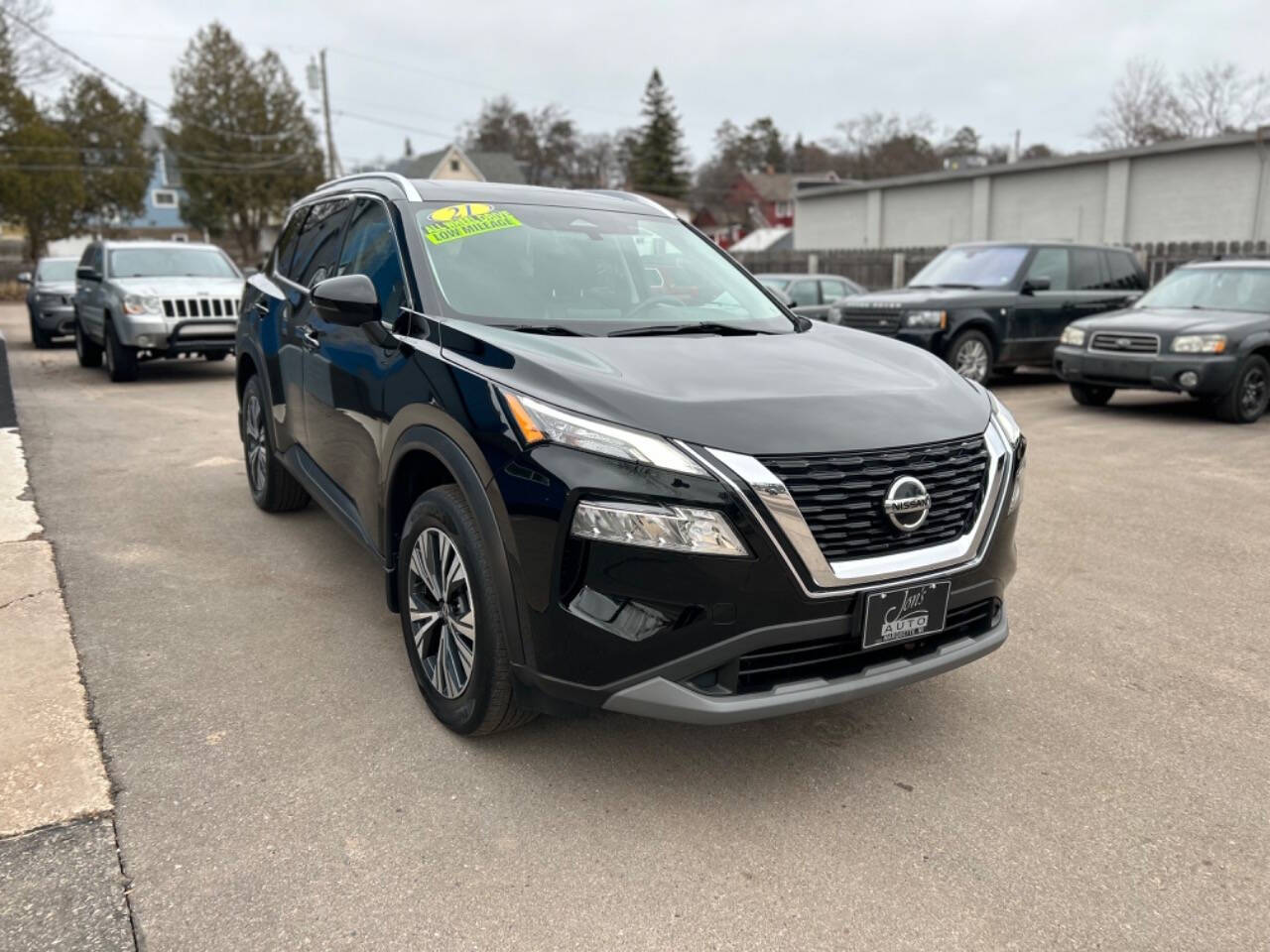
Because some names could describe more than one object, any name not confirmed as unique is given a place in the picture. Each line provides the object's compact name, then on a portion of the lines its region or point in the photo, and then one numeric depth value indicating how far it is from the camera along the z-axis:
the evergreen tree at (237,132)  54.94
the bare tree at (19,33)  33.09
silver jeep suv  11.67
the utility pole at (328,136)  39.00
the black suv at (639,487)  2.59
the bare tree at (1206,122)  47.50
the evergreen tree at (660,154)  76.94
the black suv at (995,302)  11.62
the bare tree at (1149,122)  49.41
